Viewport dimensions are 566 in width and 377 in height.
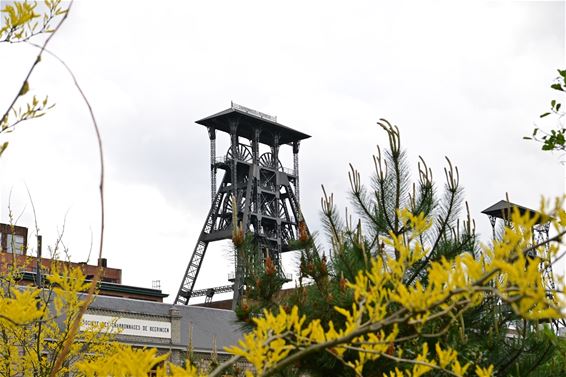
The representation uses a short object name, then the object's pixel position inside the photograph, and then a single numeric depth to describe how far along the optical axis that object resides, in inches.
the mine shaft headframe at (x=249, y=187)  2657.5
